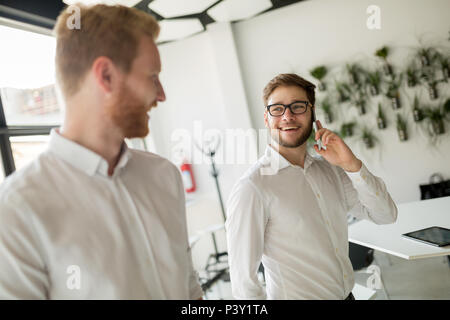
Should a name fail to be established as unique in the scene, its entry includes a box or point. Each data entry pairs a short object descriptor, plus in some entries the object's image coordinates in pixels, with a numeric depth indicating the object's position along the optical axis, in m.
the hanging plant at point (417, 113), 4.20
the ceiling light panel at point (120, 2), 2.80
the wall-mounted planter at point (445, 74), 4.08
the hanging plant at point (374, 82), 4.30
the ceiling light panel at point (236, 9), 4.09
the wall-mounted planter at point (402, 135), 4.30
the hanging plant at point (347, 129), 4.46
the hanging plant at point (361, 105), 4.42
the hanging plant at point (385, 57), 4.17
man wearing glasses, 1.24
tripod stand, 4.17
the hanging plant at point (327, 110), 4.49
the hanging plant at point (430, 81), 4.14
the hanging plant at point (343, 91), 4.45
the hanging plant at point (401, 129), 4.29
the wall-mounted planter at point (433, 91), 4.14
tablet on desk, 1.67
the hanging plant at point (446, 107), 4.08
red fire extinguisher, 5.08
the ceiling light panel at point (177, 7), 3.64
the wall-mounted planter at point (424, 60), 4.11
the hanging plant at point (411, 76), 4.19
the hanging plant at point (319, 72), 4.44
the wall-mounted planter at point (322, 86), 4.55
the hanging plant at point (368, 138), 4.42
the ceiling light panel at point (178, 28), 4.23
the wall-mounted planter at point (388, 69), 4.25
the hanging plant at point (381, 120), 4.35
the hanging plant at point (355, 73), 4.38
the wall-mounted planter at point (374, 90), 4.33
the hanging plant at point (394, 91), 4.28
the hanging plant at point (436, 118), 4.14
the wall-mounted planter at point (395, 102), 4.29
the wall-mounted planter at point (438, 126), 4.15
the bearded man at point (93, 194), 0.69
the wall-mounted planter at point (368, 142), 4.42
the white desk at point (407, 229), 1.67
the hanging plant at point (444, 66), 4.05
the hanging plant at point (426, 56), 4.10
